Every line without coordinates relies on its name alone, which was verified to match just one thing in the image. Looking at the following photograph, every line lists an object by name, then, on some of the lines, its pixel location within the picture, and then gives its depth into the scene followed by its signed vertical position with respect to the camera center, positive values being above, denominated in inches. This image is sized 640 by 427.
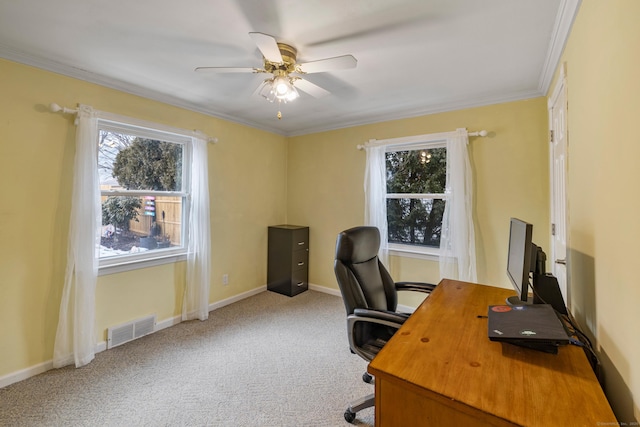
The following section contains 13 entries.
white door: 70.7 +10.5
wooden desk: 29.8 -20.6
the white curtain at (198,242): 120.5 -11.9
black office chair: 63.5 -21.2
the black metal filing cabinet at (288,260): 152.0 -25.1
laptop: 39.2 -16.9
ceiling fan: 64.7 +37.8
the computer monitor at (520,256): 47.9 -7.8
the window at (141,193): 100.3 +8.4
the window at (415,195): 126.3 +9.3
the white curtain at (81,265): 86.9 -15.9
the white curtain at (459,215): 112.4 +0.0
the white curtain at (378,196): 133.3 +9.1
